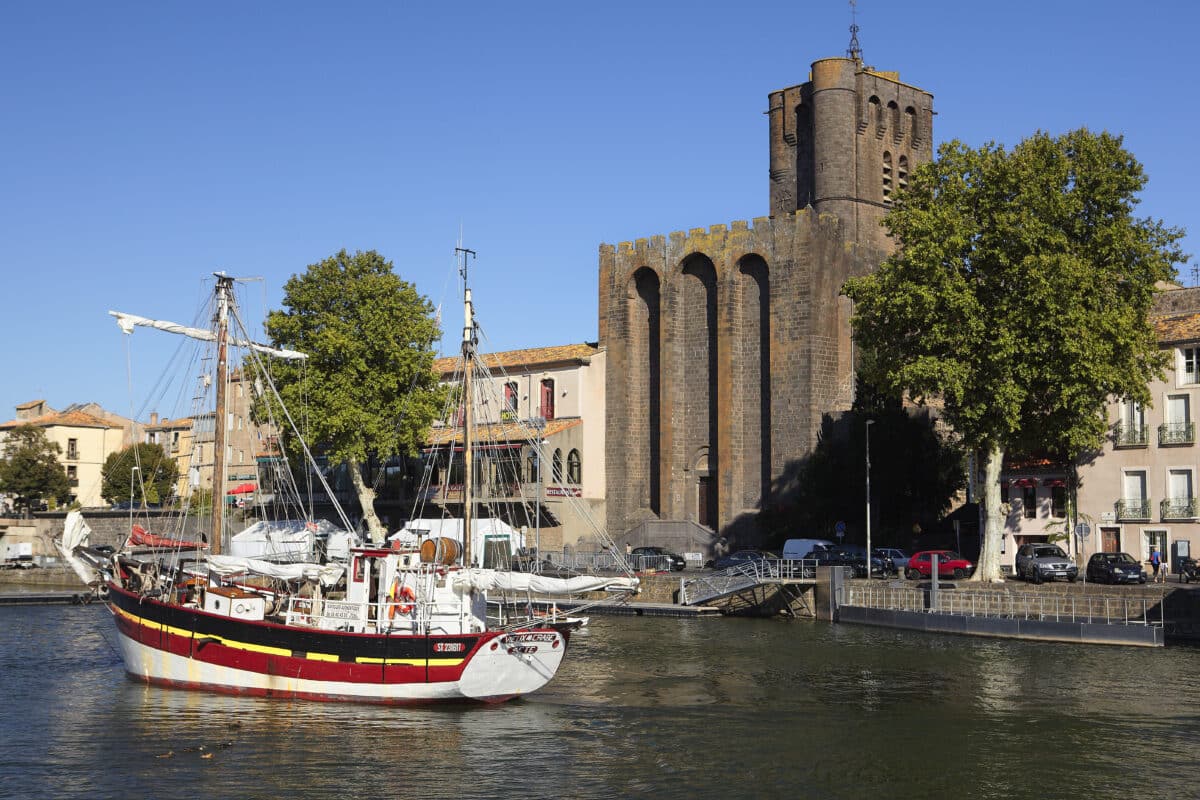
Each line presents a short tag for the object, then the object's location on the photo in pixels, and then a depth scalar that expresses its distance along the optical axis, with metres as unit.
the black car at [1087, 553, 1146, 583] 46.72
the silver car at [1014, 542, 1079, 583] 49.28
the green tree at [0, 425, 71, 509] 99.31
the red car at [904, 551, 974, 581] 52.94
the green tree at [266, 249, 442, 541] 65.94
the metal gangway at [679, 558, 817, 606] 54.00
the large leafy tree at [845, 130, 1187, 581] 46.62
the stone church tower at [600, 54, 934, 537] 69.25
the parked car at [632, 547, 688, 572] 64.62
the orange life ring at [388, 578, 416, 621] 33.88
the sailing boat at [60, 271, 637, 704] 32.81
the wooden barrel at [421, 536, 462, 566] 34.69
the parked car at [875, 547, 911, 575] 56.31
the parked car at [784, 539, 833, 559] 59.57
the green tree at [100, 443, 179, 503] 99.41
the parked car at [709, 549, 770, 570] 60.66
